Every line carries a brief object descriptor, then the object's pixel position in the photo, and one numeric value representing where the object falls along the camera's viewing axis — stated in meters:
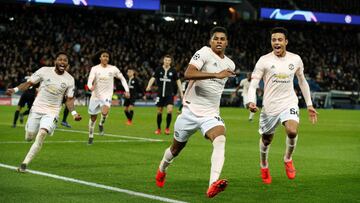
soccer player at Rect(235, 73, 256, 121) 34.28
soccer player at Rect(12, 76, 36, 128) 26.16
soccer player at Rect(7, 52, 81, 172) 13.62
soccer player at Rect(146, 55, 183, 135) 24.41
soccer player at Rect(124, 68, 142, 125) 29.41
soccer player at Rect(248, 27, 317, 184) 12.40
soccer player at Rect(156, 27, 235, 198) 10.67
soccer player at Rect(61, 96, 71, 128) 26.94
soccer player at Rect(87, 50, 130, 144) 20.48
